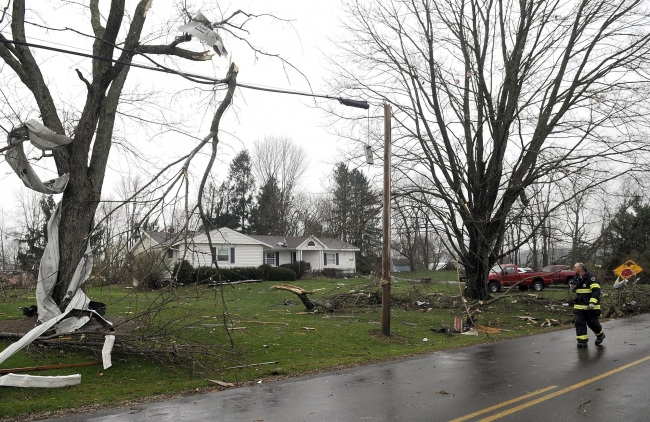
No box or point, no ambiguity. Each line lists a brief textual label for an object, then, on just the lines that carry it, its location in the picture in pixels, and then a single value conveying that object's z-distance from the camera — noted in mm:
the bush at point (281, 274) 35375
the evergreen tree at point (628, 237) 38688
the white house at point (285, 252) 38750
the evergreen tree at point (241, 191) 57688
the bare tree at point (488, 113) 18734
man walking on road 11180
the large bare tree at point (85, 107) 10633
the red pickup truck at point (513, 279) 30656
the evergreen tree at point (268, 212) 56344
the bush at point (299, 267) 39600
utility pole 12548
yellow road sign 18730
